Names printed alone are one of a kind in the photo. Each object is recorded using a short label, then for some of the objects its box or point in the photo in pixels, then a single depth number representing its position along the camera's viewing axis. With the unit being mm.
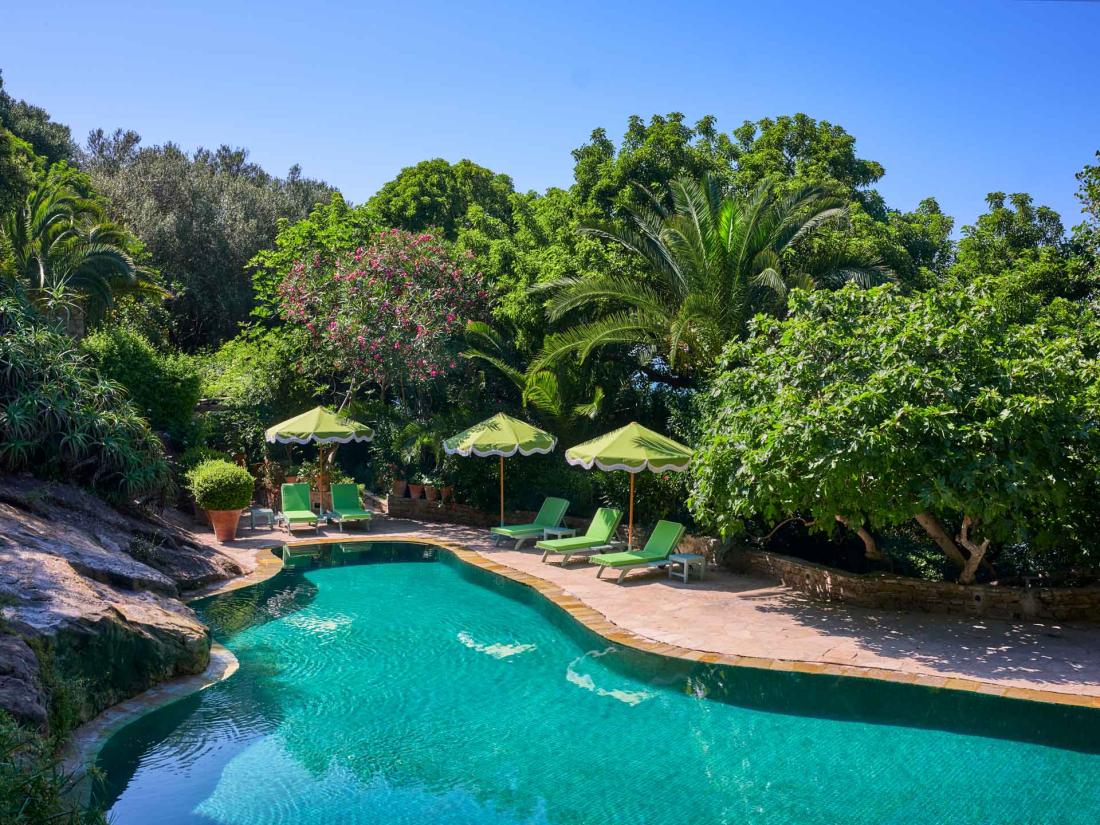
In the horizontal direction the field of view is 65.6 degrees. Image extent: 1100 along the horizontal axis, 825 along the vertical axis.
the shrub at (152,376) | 18922
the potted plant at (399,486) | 21156
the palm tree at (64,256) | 19531
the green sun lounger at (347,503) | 18922
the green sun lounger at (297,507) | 18423
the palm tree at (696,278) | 16125
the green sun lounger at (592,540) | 15766
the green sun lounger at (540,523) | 17328
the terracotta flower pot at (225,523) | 17312
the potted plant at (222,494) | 17203
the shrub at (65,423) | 13727
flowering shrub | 19750
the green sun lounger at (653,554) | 14234
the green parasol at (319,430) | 18953
